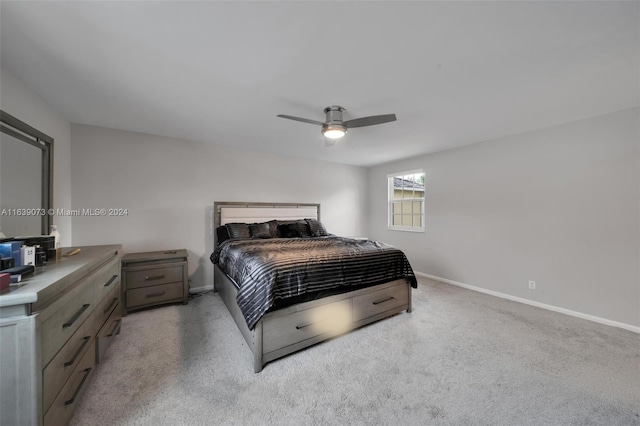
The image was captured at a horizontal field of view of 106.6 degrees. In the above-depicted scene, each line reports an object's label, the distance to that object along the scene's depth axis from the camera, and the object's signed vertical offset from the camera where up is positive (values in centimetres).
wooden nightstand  284 -83
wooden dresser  98 -63
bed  196 -72
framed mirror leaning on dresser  188 +31
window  473 +23
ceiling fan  238 +90
